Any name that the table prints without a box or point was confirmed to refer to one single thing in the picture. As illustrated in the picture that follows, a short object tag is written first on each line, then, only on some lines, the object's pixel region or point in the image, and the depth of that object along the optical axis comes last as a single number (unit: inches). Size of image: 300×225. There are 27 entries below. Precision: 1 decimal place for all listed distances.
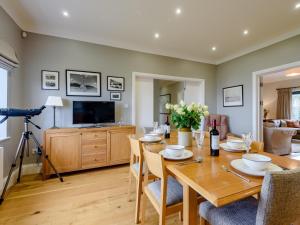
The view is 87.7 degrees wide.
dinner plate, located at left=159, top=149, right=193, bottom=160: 48.0
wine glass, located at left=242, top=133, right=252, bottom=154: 53.4
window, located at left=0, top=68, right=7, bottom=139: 93.0
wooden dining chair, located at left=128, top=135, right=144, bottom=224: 63.0
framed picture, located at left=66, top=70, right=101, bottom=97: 123.6
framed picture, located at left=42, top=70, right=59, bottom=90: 117.0
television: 121.0
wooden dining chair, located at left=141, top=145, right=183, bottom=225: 45.5
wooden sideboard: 105.2
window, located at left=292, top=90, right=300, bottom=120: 265.6
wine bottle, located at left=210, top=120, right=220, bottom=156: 52.2
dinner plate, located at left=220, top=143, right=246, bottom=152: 57.7
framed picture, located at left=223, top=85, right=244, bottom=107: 158.2
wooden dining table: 29.7
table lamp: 107.8
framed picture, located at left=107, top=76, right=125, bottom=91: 136.6
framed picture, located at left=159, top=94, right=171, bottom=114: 236.3
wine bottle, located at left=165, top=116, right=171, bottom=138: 84.5
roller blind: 83.5
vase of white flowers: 61.4
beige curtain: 270.1
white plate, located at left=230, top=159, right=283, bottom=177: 36.5
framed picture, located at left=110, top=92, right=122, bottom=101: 137.9
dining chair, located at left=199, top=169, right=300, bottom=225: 29.8
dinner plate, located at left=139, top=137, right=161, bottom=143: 73.3
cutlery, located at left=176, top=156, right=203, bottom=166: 45.0
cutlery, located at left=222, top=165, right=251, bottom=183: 34.6
